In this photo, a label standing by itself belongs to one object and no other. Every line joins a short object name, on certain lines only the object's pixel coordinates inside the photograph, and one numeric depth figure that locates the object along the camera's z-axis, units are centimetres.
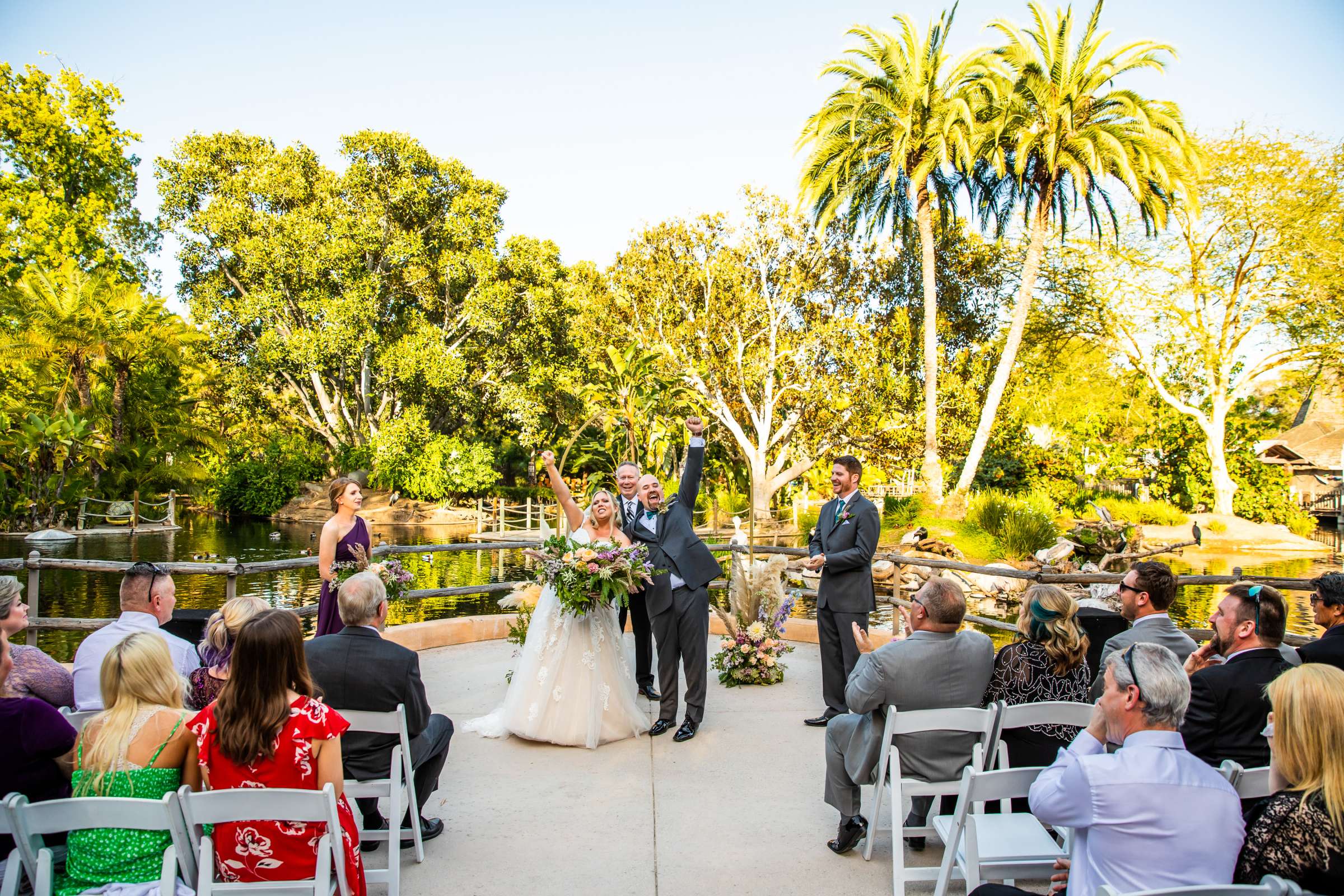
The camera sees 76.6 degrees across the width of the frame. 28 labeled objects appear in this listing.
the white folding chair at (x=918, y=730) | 330
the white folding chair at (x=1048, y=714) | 332
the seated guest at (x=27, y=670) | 336
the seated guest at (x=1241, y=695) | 310
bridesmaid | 558
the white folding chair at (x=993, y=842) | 288
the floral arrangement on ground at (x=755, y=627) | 691
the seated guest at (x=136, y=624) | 352
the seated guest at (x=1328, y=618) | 340
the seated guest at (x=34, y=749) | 271
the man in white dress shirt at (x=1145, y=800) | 227
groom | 558
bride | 534
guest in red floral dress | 266
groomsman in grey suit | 552
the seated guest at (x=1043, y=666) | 351
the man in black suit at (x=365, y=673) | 357
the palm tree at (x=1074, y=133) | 2297
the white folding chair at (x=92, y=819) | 247
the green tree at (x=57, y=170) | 3086
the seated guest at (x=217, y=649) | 353
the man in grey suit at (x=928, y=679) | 353
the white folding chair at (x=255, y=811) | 254
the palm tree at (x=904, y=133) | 2486
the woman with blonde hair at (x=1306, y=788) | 205
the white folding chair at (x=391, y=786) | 330
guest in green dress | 259
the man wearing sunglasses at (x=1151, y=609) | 390
